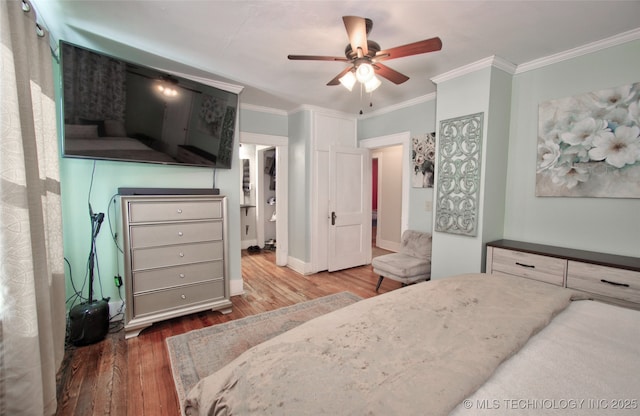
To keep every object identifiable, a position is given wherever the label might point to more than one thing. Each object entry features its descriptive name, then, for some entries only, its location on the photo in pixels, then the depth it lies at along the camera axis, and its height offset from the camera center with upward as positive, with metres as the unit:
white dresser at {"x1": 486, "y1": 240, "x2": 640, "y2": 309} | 1.91 -0.61
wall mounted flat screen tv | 2.07 +0.66
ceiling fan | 1.69 +0.94
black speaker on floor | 2.20 -1.11
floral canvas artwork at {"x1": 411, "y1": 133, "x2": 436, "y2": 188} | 3.47 +0.40
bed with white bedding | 0.77 -0.58
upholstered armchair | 3.15 -0.86
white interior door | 4.16 -0.28
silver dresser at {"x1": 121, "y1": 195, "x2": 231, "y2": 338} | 2.32 -0.63
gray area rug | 1.93 -1.28
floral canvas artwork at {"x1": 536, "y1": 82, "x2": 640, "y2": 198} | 2.12 +0.39
